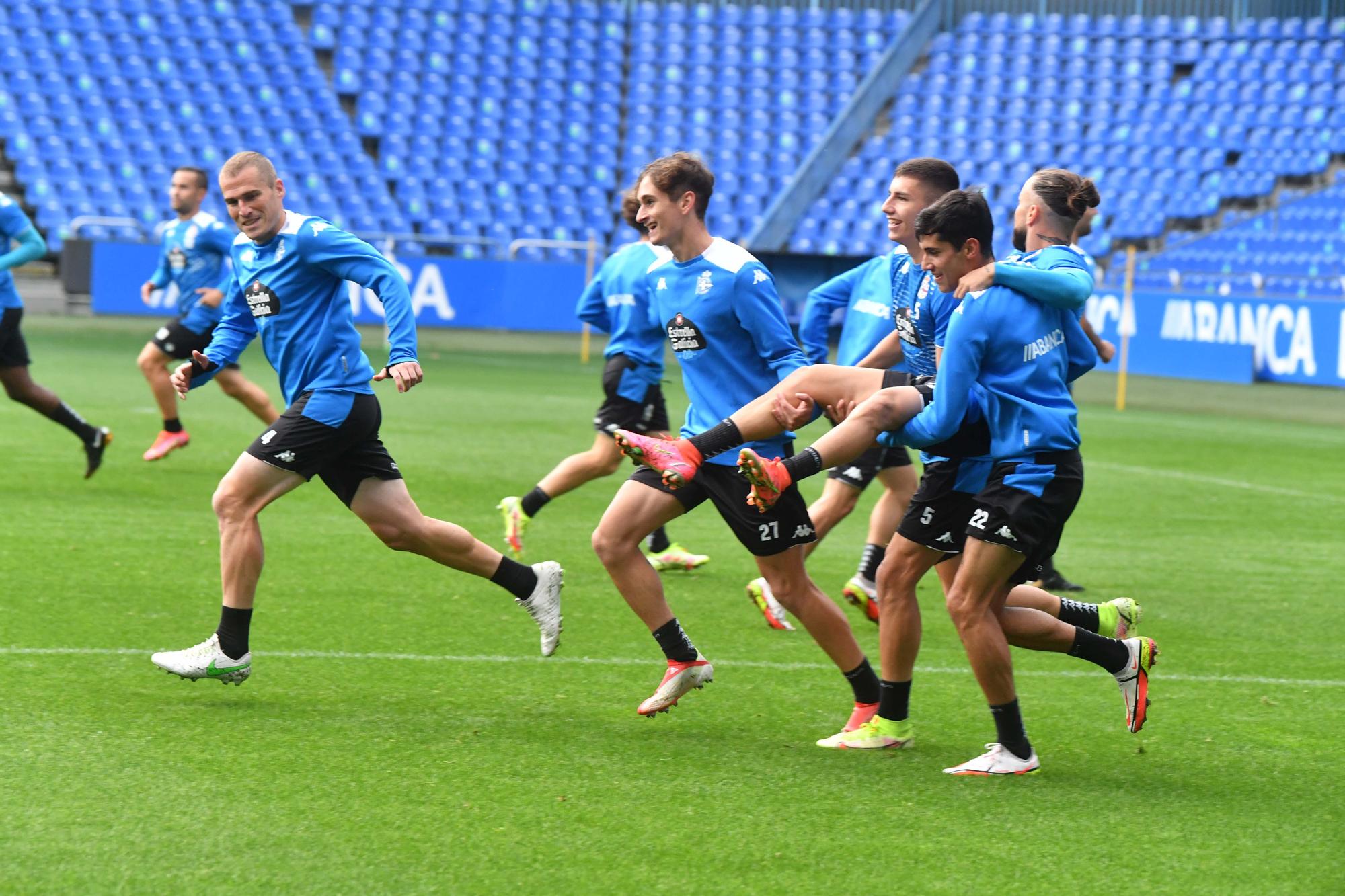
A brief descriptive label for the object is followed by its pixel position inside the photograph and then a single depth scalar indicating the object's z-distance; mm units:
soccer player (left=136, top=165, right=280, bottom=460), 22797
